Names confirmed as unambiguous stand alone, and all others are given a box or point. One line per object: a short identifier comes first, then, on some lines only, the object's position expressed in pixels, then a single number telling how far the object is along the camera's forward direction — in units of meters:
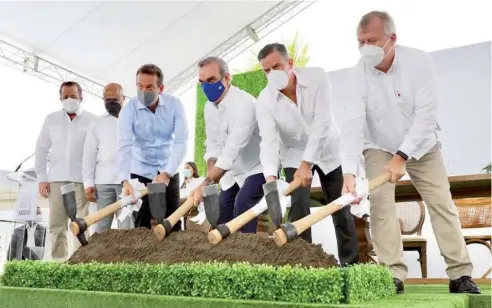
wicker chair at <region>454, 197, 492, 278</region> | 4.45
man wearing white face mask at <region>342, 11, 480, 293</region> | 2.43
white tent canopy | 6.84
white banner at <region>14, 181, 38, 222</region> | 4.94
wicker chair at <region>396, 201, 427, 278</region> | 4.78
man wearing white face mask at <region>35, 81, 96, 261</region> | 4.06
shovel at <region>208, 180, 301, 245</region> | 2.09
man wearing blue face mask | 2.89
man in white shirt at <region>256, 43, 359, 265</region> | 2.70
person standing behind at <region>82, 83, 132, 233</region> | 3.76
